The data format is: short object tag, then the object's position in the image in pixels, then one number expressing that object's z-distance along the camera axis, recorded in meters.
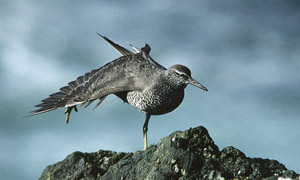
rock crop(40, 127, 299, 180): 12.68
